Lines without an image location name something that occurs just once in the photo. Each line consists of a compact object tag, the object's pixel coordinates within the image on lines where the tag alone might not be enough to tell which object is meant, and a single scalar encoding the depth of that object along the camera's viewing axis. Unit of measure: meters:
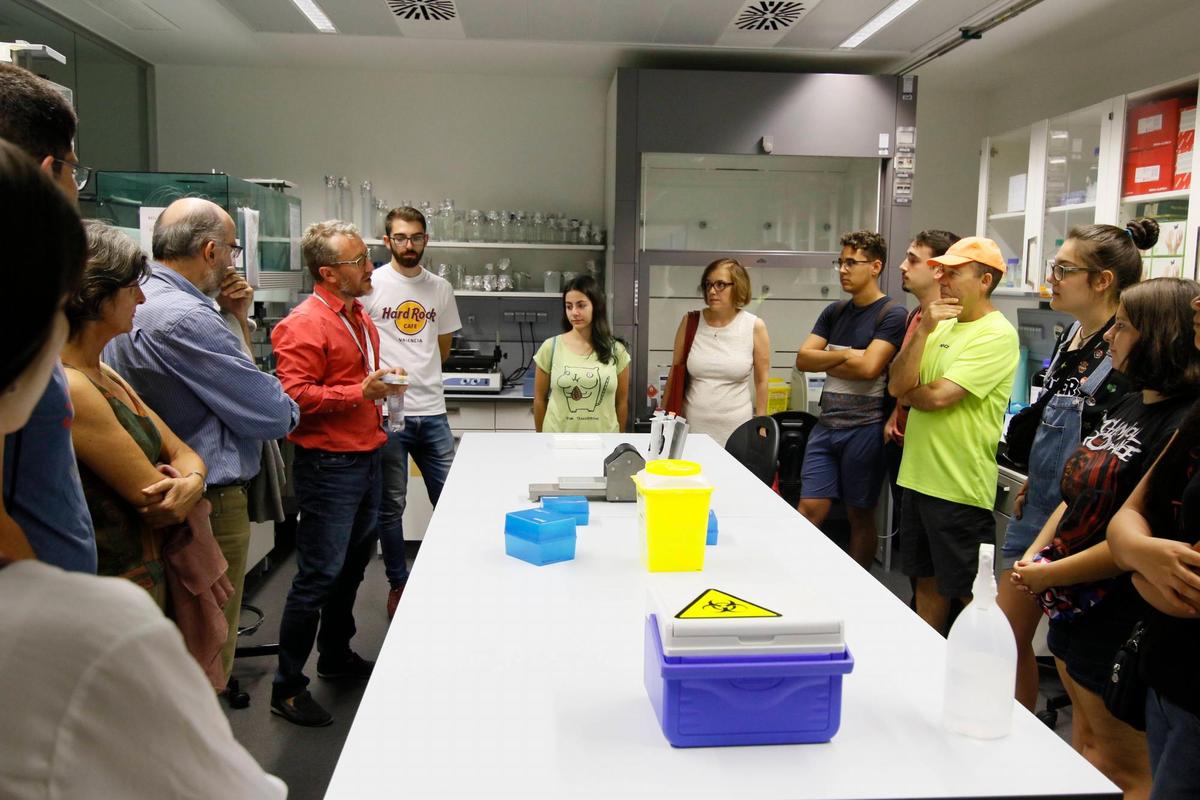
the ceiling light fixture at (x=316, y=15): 3.86
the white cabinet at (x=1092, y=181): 3.28
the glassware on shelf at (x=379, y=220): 5.11
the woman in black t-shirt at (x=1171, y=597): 1.40
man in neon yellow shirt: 2.73
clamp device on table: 2.39
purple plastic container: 1.12
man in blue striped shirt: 2.04
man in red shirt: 2.62
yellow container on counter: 4.85
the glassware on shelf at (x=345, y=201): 5.07
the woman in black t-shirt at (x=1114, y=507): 1.73
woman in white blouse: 3.77
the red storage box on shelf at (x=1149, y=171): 3.30
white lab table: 1.06
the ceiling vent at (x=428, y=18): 3.82
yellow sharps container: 1.71
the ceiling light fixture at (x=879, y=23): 3.74
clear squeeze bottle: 1.16
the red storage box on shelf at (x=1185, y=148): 3.18
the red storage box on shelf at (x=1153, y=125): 3.29
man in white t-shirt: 3.53
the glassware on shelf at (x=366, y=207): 5.05
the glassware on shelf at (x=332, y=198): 5.01
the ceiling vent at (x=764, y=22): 3.75
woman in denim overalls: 2.29
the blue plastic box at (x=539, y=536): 1.84
